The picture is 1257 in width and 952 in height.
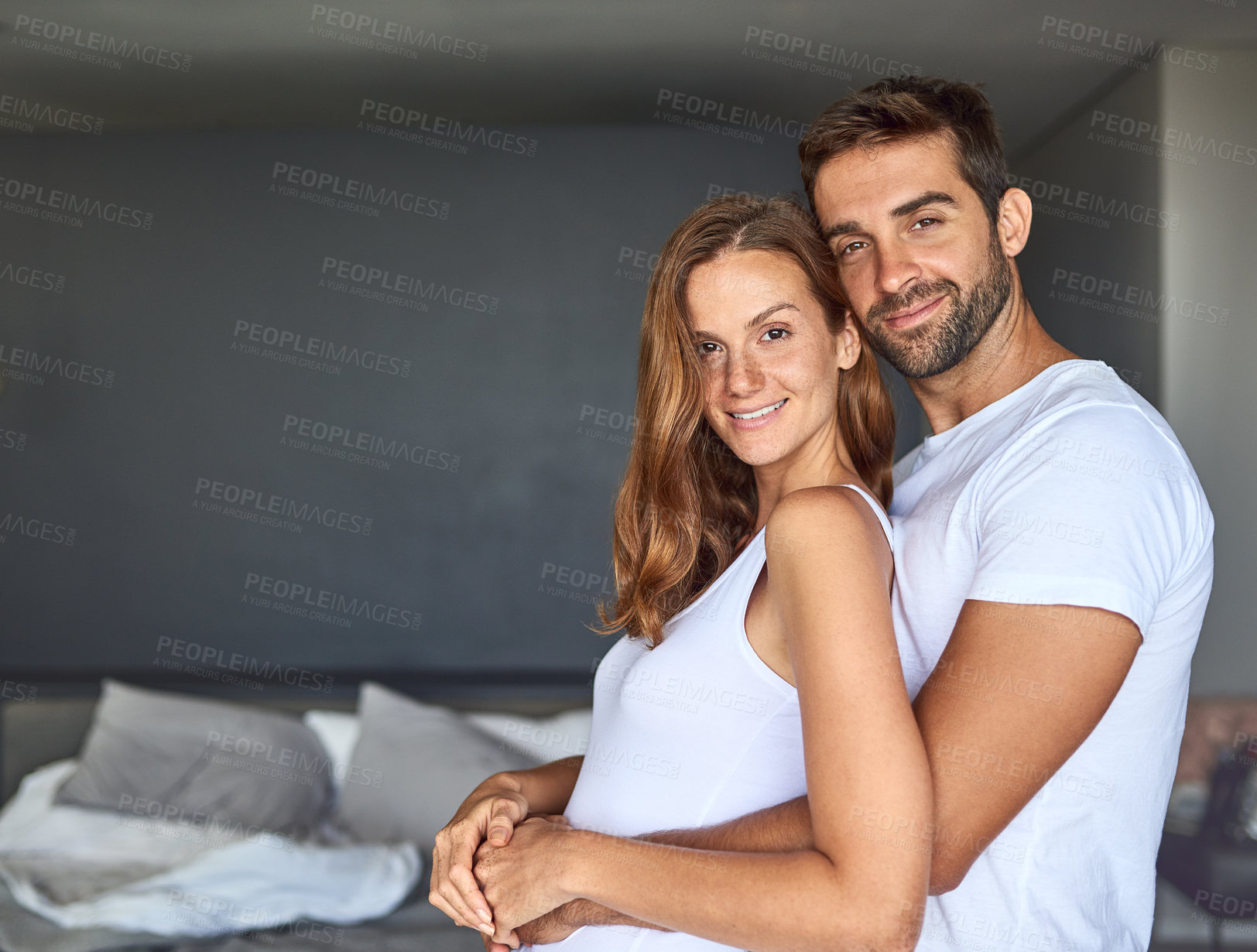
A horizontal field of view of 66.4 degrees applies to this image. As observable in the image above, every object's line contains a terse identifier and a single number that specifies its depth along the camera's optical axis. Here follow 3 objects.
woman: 0.85
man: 0.90
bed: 2.53
